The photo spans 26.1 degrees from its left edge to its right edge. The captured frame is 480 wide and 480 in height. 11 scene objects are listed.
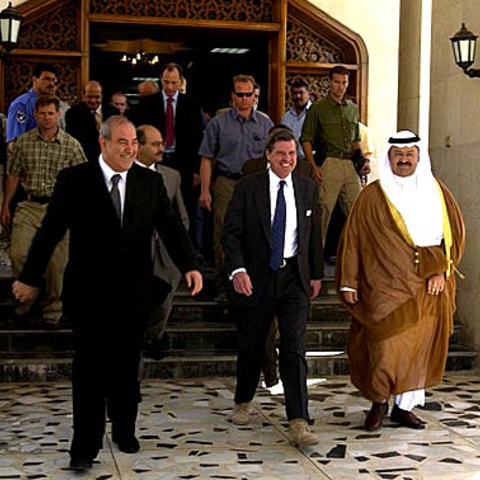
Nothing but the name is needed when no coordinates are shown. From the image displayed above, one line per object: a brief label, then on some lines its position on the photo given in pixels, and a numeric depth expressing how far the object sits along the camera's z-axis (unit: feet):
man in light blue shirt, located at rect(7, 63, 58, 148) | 29.09
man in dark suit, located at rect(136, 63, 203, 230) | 28.19
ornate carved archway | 36.58
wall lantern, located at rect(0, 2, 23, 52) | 30.60
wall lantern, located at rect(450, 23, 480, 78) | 26.40
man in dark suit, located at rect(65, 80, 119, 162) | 29.32
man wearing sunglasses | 26.76
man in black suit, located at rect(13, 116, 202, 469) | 17.43
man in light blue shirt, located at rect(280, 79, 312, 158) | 31.63
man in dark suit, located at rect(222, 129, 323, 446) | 19.74
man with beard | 20.36
